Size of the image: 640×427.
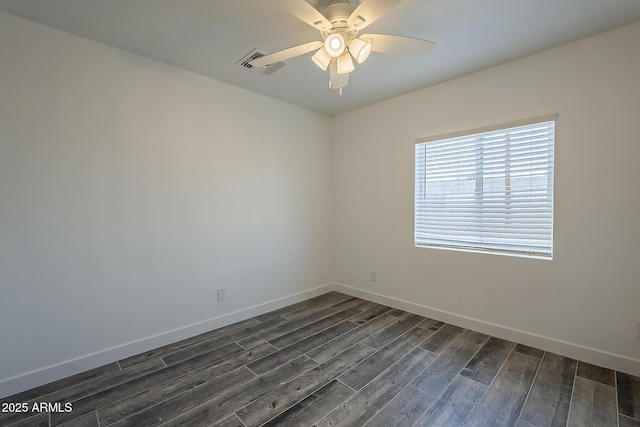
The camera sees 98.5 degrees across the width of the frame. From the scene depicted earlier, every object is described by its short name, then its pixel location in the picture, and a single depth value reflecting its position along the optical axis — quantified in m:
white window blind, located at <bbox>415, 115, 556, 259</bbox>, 2.42
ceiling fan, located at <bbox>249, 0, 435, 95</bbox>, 1.43
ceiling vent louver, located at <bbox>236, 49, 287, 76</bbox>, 2.37
